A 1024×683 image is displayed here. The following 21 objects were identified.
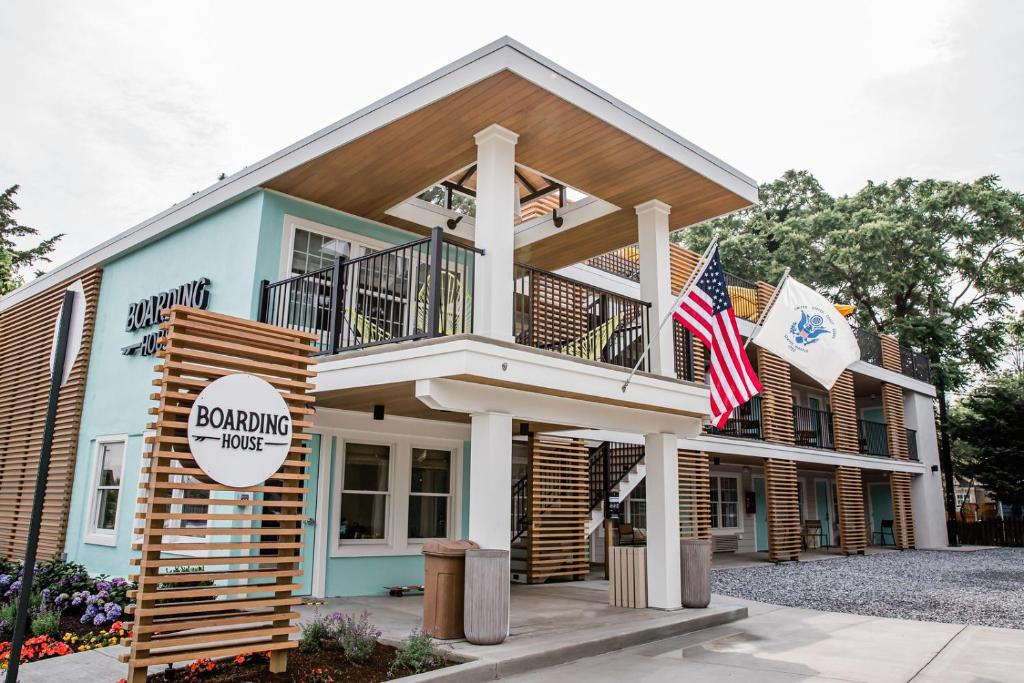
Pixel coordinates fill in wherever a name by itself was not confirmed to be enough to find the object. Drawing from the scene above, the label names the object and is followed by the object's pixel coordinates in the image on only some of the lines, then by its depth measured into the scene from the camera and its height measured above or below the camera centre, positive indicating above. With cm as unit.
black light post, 431 +10
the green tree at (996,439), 2870 +304
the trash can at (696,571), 986 -78
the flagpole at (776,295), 1014 +298
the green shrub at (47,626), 840 -139
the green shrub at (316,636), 695 -122
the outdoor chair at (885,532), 2728 -65
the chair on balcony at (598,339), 984 +226
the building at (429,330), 794 +239
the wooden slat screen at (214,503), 543 +1
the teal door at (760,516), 2370 -10
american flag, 879 +214
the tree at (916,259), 3322 +1160
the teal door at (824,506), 2712 +28
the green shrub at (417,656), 637 -127
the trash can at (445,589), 748 -81
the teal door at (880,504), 2925 +41
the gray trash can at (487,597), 722 -86
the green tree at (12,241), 3423 +1213
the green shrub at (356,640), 652 -118
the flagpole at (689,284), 873 +266
